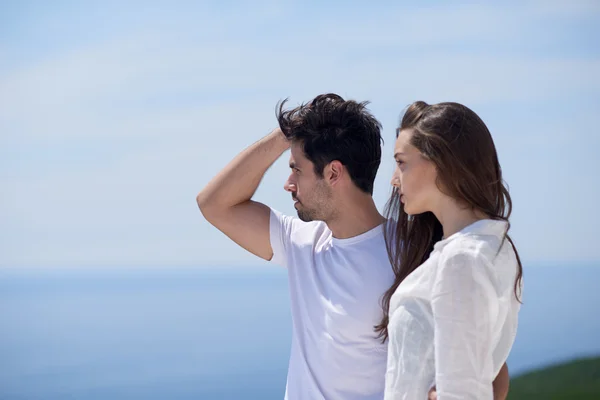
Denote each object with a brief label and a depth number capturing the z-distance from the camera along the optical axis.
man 3.42
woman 2.93
